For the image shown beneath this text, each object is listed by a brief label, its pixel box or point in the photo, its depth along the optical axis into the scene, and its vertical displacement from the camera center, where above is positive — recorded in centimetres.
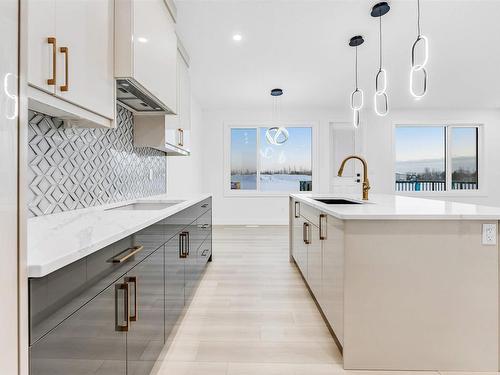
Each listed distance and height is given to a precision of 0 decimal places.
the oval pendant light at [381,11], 313 +173
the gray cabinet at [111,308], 82 -42
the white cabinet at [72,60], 122 +54
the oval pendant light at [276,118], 604 +152
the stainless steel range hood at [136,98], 204 +64
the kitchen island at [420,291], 173 -56
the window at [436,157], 758 +67
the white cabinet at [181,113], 335 +84
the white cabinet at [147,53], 190 +87
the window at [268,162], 758 +54
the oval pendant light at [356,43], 387 +173
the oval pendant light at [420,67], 235 +93
